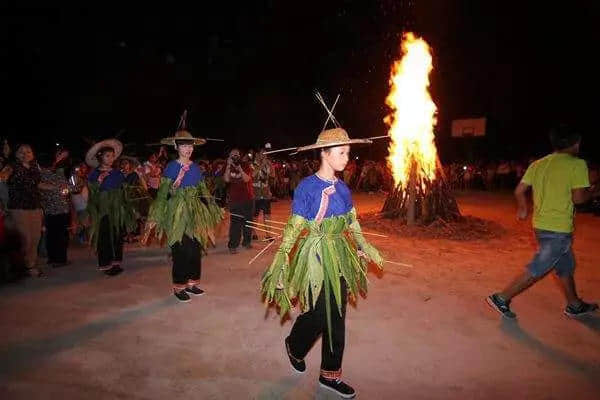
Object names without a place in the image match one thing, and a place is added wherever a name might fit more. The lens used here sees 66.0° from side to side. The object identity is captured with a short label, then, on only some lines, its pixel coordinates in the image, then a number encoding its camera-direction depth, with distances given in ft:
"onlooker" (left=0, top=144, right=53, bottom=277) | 20.25
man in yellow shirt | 15.03
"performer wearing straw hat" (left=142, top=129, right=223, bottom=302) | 18.01
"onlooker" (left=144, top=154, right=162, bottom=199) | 31.48
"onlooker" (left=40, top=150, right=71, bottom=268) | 21.93
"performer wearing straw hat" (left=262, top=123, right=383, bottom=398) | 11.35
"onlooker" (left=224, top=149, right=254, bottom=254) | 26.58
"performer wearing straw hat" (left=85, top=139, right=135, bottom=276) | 21.81
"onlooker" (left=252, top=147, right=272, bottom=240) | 28.94
